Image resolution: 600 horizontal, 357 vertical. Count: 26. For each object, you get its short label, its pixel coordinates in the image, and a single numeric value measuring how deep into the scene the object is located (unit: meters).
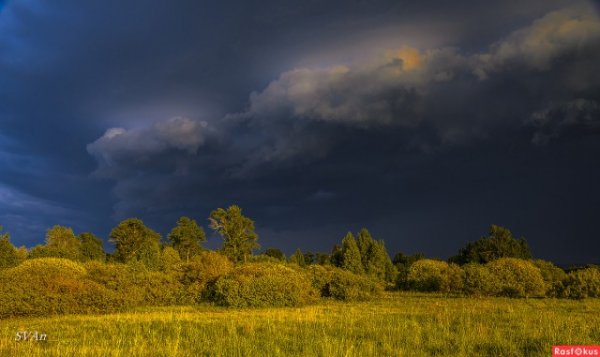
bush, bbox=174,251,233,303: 31.08
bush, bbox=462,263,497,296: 35.41
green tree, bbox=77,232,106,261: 77.62
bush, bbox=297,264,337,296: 34.22
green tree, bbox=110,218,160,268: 71.81
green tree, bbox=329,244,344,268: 63.54
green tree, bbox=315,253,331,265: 94.50
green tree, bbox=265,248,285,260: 105.46
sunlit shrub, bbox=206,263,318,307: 27.57
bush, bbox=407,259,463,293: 41.00
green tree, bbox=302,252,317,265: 98.57
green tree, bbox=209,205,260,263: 63.63
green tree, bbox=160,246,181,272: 52.19
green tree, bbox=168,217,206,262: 73.12
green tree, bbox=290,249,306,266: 81.26
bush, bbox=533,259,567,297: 35.72
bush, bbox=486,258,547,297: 35.31
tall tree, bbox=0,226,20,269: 49.17
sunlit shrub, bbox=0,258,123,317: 23.53
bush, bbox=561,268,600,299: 33.66
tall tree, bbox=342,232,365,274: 59.89
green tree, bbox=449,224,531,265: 59.75
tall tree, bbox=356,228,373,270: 63.81
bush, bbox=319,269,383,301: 32.34
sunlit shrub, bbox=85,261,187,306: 28.88
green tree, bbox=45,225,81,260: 70.81
